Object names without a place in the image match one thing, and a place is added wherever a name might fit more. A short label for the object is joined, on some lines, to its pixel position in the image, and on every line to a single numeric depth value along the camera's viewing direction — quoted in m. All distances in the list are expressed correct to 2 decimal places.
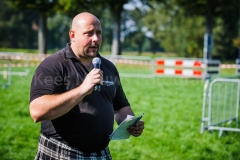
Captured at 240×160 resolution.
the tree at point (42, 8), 39.06
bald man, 2.50
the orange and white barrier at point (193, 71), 19.57
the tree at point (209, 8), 32.31
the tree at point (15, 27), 78.88
